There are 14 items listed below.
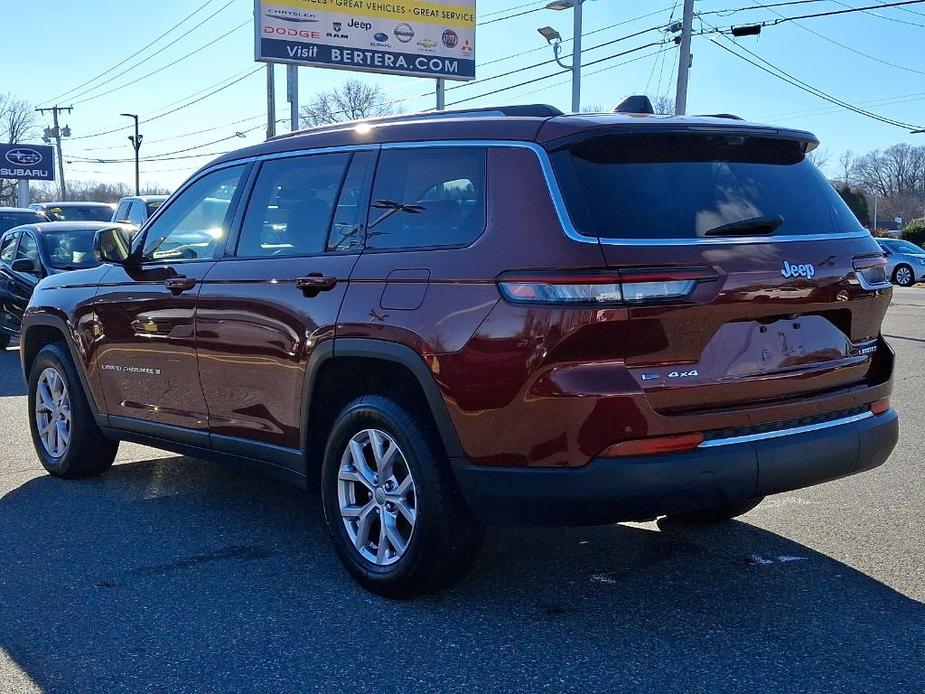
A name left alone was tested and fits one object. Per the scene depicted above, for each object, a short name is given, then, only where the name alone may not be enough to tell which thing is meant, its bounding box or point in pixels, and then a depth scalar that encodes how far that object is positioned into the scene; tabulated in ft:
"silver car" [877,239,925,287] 103.30
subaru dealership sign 226.17
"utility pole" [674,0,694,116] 79.87
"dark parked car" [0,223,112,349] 43.04
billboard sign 98.84
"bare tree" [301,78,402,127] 240.32
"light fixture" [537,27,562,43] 80.33
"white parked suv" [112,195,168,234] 67.83
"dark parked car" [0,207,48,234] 60.18
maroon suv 11.76
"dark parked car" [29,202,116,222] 73.63
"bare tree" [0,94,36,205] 324.19
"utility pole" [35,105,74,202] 293.49
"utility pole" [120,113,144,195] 219.20
